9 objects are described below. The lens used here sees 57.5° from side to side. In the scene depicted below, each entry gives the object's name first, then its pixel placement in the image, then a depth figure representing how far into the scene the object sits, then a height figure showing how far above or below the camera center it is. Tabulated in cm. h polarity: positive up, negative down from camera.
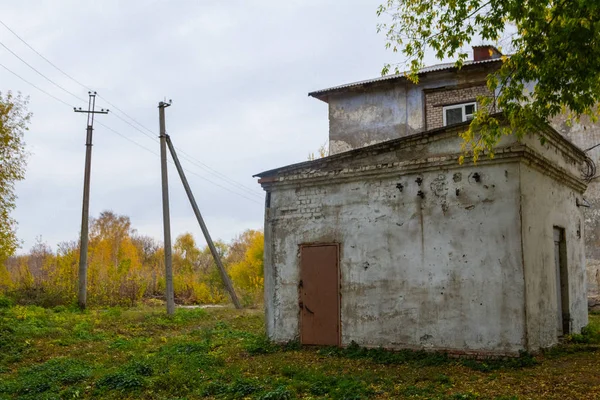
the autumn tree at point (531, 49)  791 +323
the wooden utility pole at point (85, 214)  2086 +197
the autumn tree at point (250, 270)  3341 -35
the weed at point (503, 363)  912 -168
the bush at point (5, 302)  1944 -133
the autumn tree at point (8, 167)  1859 +335
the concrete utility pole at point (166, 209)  1884 +194
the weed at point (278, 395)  804 -192
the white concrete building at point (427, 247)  980 +34
